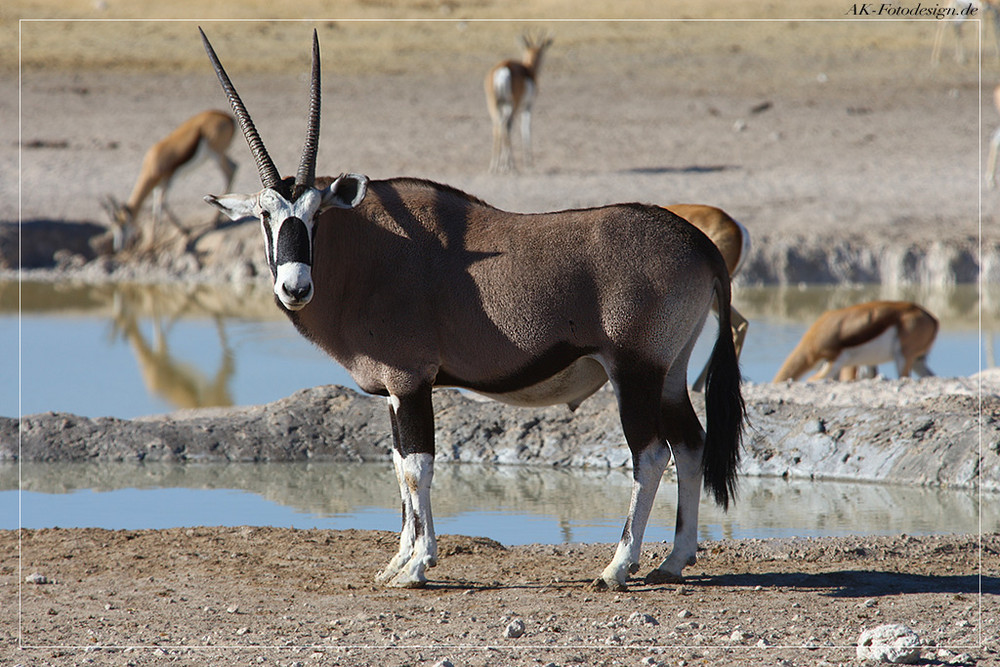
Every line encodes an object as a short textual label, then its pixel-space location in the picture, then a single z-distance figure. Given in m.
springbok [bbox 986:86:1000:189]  39.72
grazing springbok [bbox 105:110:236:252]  40.19
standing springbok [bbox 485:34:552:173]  44.28
